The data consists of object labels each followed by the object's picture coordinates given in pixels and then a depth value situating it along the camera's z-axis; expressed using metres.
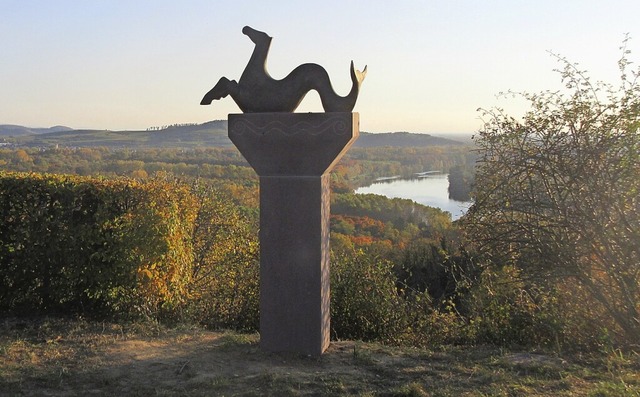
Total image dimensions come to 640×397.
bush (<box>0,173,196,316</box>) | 5.99
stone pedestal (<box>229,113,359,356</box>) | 4.80
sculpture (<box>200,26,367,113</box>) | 4.89
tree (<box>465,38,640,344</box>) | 5.58
